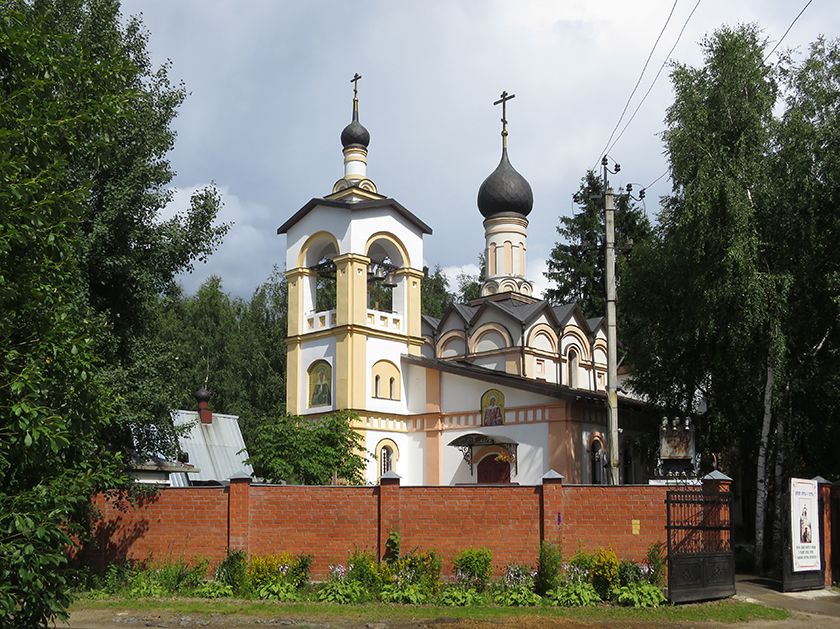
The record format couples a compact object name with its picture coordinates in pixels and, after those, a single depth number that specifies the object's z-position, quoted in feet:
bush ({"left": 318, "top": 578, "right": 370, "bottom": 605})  51.67
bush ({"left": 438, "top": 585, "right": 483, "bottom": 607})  51.06
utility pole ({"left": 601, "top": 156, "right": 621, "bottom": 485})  60.54
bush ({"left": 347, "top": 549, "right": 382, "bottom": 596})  52.85
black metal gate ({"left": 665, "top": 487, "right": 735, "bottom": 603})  50.39
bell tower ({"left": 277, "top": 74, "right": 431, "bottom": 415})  96.32
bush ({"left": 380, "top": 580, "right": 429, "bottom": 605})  51.39
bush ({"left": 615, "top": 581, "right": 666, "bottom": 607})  49.83
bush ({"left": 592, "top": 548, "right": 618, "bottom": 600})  51.72
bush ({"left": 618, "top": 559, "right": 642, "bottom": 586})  51.88
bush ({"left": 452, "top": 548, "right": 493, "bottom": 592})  53.42
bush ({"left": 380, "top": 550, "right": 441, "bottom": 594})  52.95
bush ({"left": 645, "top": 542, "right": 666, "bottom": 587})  52.13
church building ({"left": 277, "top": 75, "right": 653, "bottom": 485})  89.20
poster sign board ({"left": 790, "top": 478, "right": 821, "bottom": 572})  55.77
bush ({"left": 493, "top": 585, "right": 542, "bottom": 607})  50.93
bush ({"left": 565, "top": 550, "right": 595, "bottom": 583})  52.54
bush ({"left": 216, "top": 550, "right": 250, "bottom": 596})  53.98
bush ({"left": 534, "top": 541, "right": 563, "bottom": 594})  52.21
